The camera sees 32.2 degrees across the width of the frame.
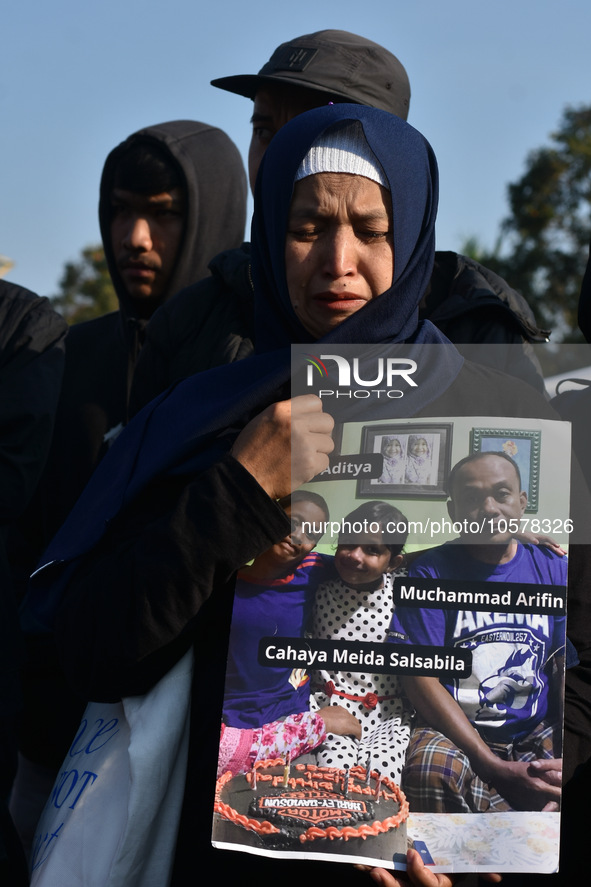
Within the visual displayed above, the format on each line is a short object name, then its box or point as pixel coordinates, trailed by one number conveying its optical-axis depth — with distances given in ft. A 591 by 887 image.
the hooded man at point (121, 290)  10.37
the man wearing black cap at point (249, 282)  7.79
